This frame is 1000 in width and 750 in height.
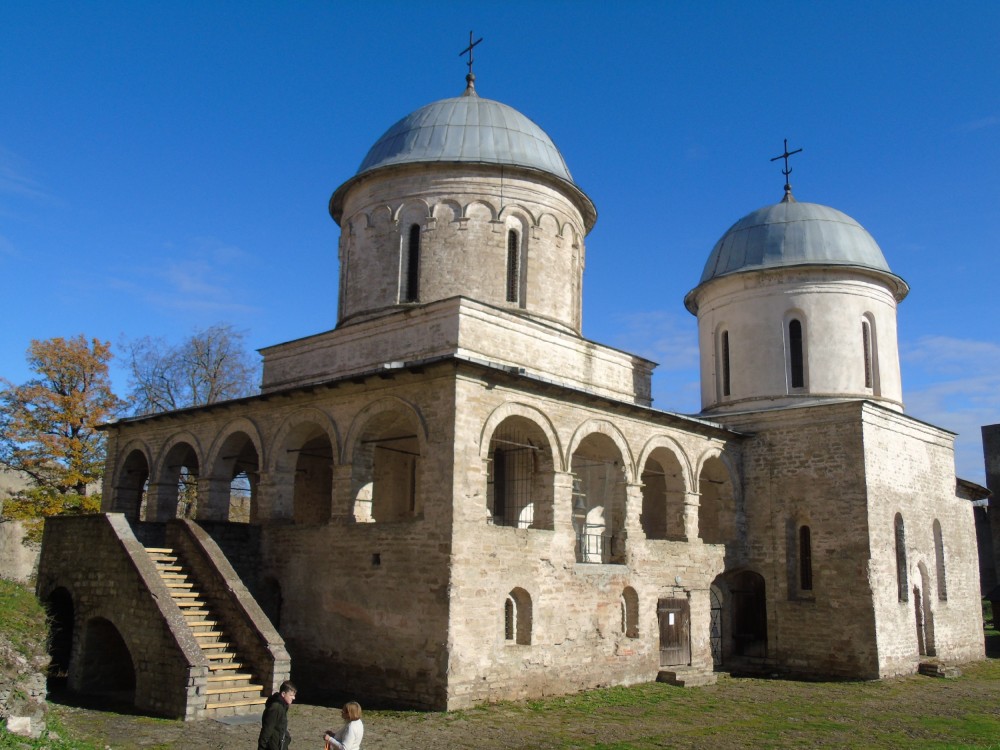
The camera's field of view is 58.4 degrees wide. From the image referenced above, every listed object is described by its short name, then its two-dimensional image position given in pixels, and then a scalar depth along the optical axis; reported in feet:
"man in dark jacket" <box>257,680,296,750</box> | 25.36
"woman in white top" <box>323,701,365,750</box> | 23.51
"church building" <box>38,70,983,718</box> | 42.16
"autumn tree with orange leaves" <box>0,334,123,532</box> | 74.33
